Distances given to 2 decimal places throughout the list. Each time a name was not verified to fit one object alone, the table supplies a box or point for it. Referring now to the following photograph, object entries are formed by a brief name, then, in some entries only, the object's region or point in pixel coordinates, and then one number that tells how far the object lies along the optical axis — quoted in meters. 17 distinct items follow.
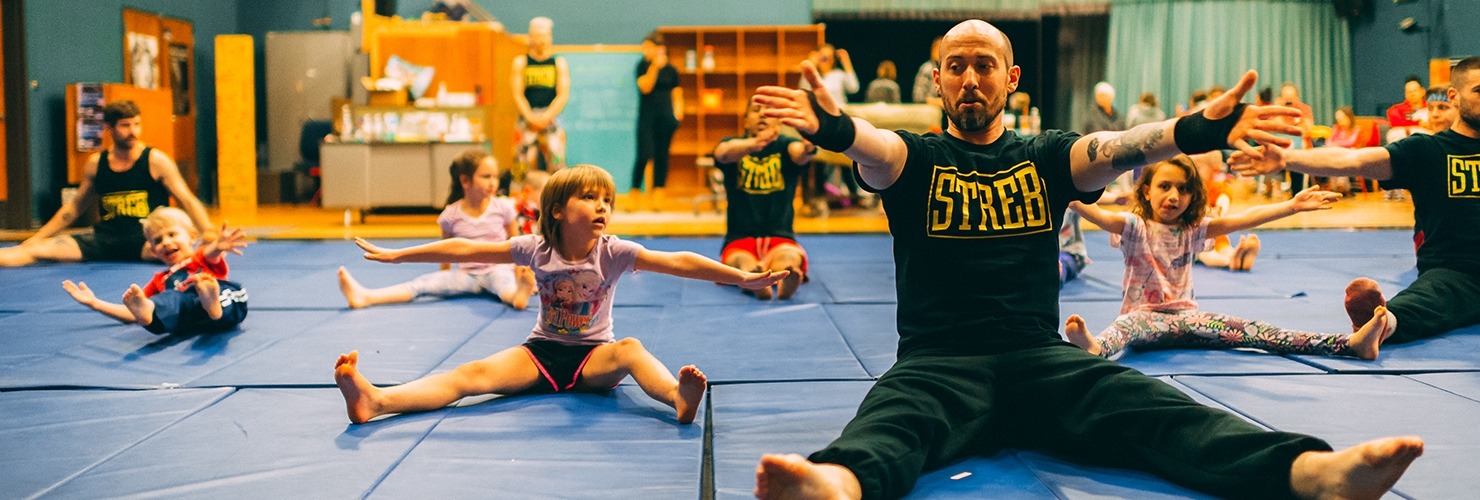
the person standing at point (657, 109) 12.76
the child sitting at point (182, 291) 4.49
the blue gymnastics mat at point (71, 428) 2.76
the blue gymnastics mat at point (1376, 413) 2.63
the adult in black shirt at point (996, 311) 2.47
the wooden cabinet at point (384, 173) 10.87
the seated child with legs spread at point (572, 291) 3.42
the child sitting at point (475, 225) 5.80
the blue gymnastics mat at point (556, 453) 2.63
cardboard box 11.32
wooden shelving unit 14.50
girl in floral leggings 4.14
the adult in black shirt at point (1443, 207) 4.43
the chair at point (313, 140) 13.69
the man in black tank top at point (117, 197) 6.95
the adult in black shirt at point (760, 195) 6.11
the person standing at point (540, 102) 10.62
